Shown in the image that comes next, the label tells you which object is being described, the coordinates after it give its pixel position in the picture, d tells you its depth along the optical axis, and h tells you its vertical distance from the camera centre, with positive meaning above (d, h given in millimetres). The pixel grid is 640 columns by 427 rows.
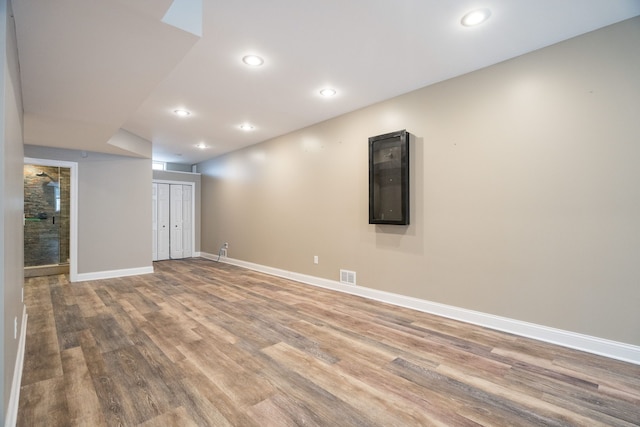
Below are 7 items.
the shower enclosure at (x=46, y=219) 5855 -91
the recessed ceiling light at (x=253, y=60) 2871 +1528
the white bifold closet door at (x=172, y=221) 7734 -172
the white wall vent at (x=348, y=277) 4363 -931
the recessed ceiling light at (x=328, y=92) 3645 +1534
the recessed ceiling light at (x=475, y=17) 2256 +1544
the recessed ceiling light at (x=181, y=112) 4289 +1516
